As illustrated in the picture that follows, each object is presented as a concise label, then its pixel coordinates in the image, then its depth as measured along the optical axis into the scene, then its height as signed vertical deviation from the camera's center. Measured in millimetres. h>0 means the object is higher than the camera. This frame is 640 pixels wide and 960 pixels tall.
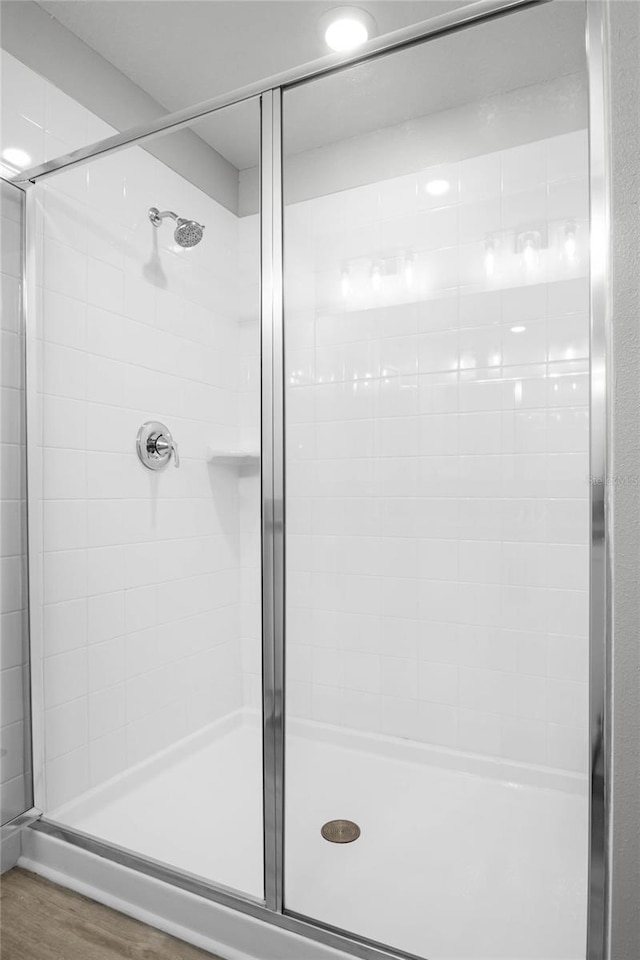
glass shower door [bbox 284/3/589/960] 1355 -54
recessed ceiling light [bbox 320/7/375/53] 1686 +1289
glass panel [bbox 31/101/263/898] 1652 -71
